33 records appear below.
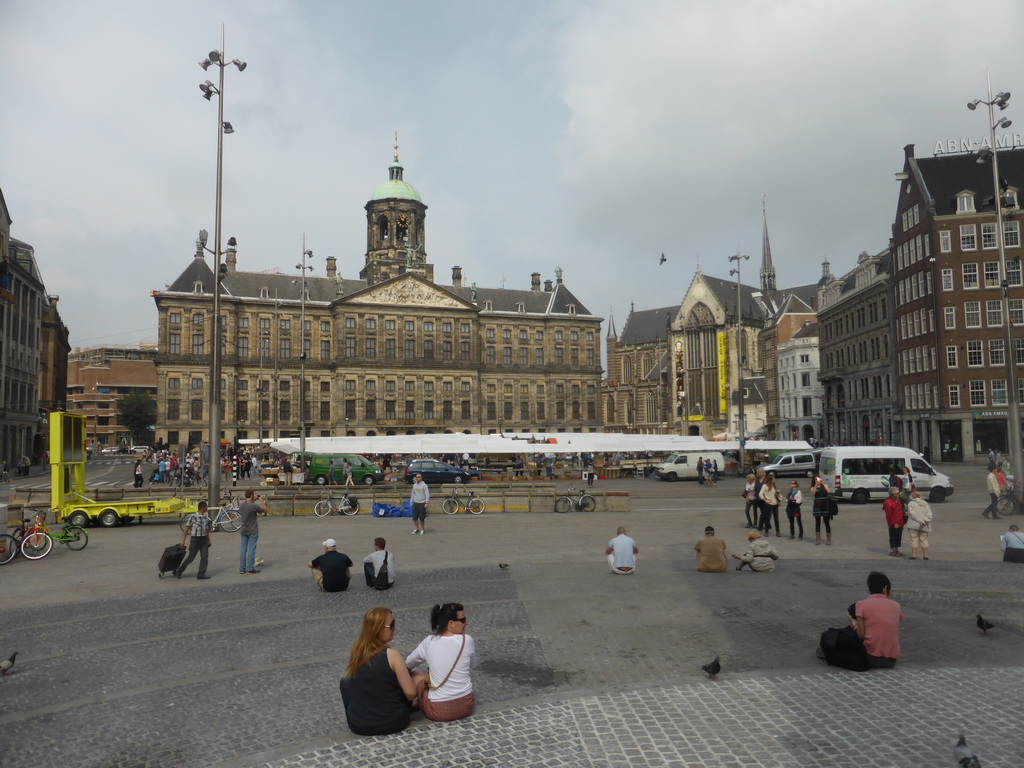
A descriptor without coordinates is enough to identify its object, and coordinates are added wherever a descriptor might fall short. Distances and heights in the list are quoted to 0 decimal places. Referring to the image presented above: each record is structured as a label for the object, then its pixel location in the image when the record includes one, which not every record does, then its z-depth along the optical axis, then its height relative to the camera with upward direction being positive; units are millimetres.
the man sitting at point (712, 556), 14000 -2291
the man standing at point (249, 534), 14516 -1797
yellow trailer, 19969 -1448
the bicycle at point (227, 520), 22219 -2333
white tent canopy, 34750 -366
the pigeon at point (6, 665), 8273 -2417
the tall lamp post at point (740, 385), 43428 +2754
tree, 110875 +4452
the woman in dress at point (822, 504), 17719 -1728
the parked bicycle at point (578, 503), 26547 -2378
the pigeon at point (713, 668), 7867 -2450
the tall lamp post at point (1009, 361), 23922 +2126
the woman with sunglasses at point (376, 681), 6516 -2099
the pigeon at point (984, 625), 9492 -2475
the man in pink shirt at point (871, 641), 8250 -2306
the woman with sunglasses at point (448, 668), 6770 -2079
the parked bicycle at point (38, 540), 16641 -2151
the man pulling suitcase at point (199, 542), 14031 -1863
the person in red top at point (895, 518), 15531 -1811
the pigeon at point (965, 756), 5488 -2400
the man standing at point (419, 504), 20406 -1779
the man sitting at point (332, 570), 12492 -2169
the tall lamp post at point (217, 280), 23570 +5256
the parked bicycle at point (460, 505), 26047 -2358
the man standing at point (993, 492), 22328 -1887
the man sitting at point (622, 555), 13891 -2217
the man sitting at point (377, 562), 12641 -2078
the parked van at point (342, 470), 41031 -1697
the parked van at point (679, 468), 43875 -2006
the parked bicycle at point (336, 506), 26203 -2337
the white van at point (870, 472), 27938 -1530
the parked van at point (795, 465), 42094 -1829
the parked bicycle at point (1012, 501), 23422 -2267
